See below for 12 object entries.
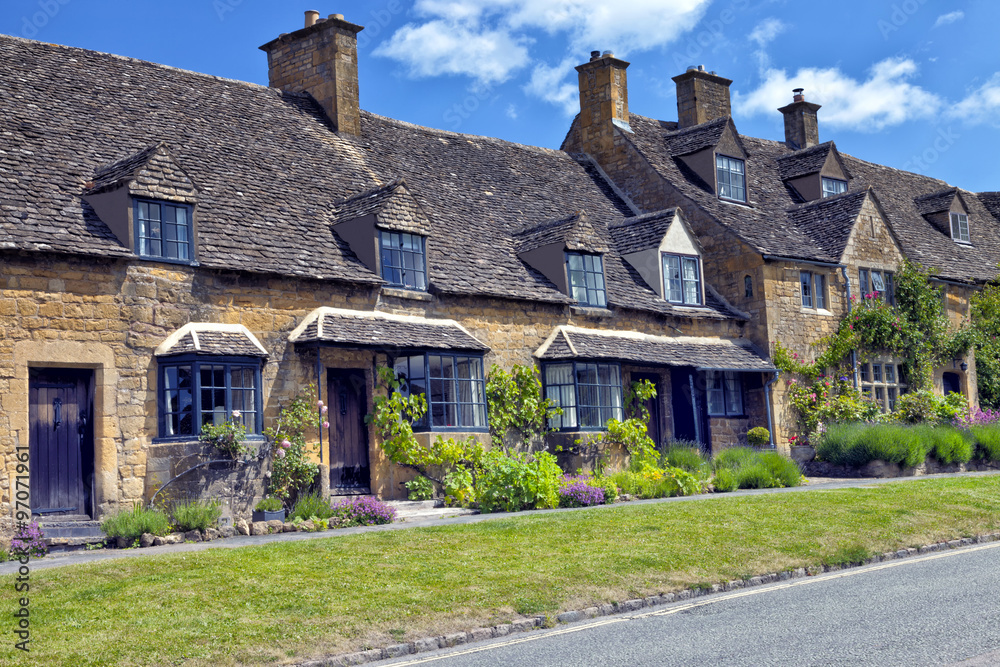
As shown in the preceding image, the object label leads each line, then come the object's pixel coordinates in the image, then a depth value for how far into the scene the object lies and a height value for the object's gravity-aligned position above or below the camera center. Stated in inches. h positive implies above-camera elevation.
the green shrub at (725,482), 785.6 -48.1
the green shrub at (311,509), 624.1 -41.2
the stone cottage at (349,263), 615.8 +130.0
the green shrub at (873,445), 895.7 -31.1
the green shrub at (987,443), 967.6 -36.6
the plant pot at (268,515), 631.2 -43.6
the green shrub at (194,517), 575.8 -38.7
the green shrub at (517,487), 682.2 -38.1
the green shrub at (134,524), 557.6 -39.8
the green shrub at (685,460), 842.8 -32.7
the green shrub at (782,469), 821.9 -43.4
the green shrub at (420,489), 733.3 -38.1
